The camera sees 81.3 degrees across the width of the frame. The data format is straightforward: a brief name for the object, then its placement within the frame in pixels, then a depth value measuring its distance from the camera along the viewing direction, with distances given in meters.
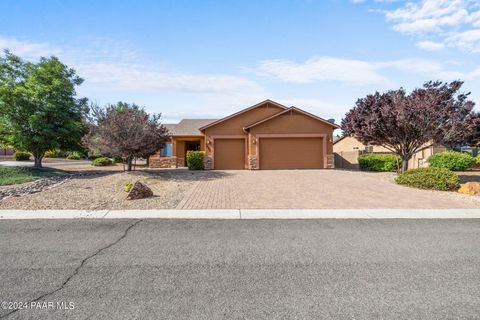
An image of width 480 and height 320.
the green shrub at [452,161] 20.61
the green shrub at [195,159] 23.08
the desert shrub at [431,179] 12.79
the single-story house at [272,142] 22.80
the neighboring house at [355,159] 23.72
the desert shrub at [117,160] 33.90
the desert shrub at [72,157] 43.84
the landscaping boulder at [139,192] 10.62
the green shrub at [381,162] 21.72
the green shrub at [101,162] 30.17
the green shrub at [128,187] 11.80
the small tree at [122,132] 15.88
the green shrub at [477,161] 21.76
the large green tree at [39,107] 17.28
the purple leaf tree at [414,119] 13.94
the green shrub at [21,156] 37.34
